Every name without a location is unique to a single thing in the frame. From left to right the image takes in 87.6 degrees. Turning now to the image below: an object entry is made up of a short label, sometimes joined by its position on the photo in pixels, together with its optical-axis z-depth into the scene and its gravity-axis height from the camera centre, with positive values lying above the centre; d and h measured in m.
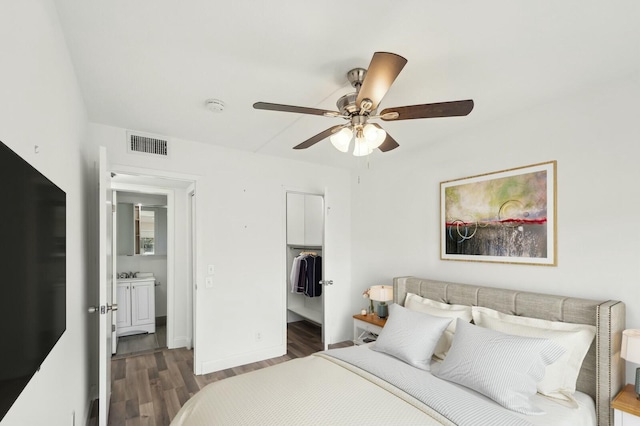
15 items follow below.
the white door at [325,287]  3.84 -0.88
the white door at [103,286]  2.29 -0.51
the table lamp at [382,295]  3.63 -0.90
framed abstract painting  2.56 -0.03
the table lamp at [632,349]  1.86 -0.77
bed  1.70 -1.02
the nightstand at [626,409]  1.85 -1.09
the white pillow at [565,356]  2.05 -0.89
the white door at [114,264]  3.36 -0.59
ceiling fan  1.53 +0.57
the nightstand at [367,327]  3.58 -1.26
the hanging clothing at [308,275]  5.04 -0.95
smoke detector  2.51 +0.83
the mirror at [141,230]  5.30 -0.26
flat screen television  0.80 -0.18
